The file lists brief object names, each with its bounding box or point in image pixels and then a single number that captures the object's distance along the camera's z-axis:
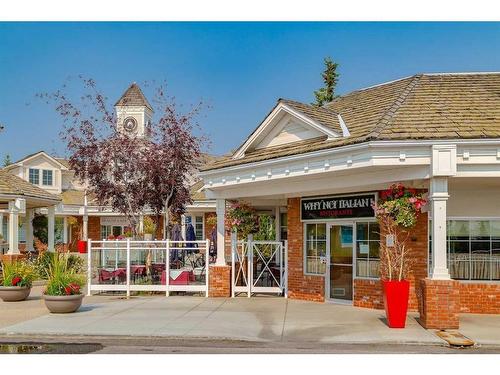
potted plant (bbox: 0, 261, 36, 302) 17.58
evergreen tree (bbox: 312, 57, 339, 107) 46.31
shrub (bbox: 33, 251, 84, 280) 24.14
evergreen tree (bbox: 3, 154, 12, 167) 84.62
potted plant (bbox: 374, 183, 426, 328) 12.76
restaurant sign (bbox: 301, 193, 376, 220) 15.83
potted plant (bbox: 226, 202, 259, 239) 18.62
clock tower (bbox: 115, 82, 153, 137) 52.28
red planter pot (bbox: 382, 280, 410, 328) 12.70
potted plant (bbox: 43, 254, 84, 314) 14.66
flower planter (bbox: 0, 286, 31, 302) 17.55
